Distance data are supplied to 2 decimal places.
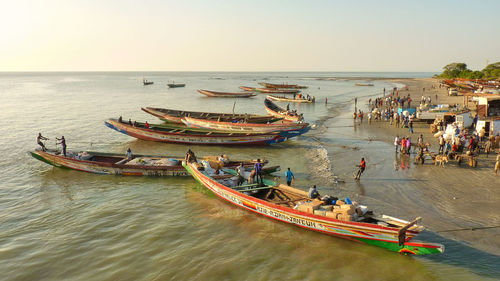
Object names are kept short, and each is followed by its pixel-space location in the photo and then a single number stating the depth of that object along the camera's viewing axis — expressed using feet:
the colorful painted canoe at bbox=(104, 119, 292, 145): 83.46
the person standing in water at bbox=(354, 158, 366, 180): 53.78
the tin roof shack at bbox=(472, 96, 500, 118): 86.94
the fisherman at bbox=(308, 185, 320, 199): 40.40
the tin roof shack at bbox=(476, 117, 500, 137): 73.15
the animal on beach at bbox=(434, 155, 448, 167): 58.75
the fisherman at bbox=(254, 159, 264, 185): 46.09
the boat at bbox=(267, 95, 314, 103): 196.07
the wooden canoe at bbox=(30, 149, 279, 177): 59.41
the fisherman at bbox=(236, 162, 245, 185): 50.57
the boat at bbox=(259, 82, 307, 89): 303.48
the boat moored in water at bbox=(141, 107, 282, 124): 105.40
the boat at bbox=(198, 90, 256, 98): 240.32
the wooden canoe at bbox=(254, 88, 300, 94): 277.64
